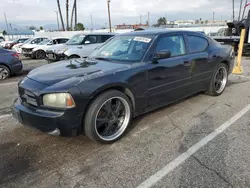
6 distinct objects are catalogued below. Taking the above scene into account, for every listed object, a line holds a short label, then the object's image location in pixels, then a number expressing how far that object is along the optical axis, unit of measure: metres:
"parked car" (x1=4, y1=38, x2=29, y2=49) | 21.03
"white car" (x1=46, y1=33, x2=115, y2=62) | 9.80
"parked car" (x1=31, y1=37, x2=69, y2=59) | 15.27
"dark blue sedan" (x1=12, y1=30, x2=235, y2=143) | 2.85
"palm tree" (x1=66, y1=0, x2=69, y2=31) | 41.72
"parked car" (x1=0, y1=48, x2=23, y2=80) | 8.41
